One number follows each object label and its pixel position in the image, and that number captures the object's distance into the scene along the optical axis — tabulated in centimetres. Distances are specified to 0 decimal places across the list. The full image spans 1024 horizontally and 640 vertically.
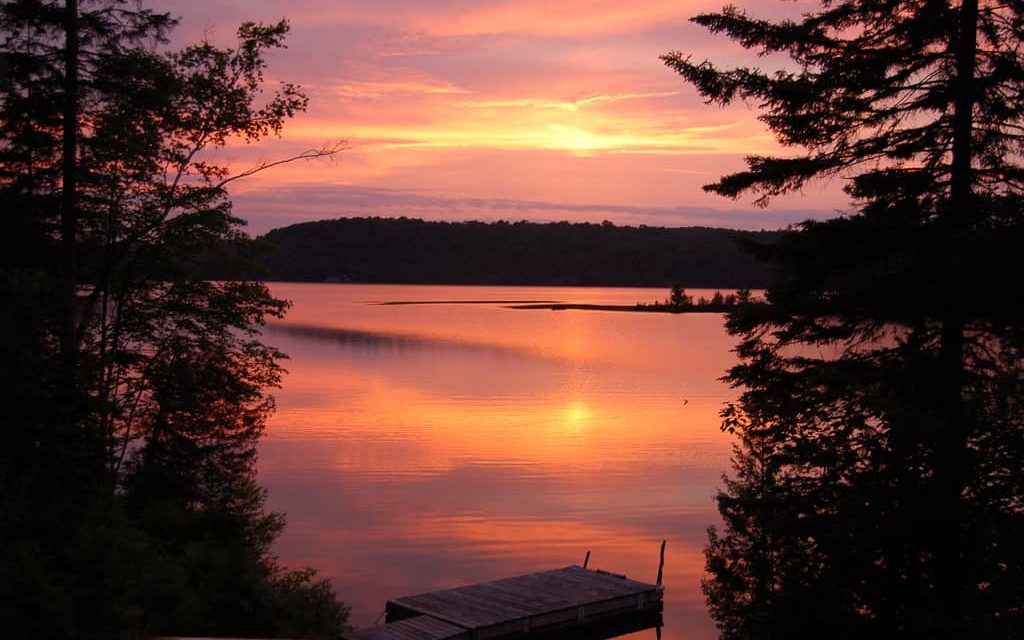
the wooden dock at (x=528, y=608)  1714
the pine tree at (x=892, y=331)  1014
